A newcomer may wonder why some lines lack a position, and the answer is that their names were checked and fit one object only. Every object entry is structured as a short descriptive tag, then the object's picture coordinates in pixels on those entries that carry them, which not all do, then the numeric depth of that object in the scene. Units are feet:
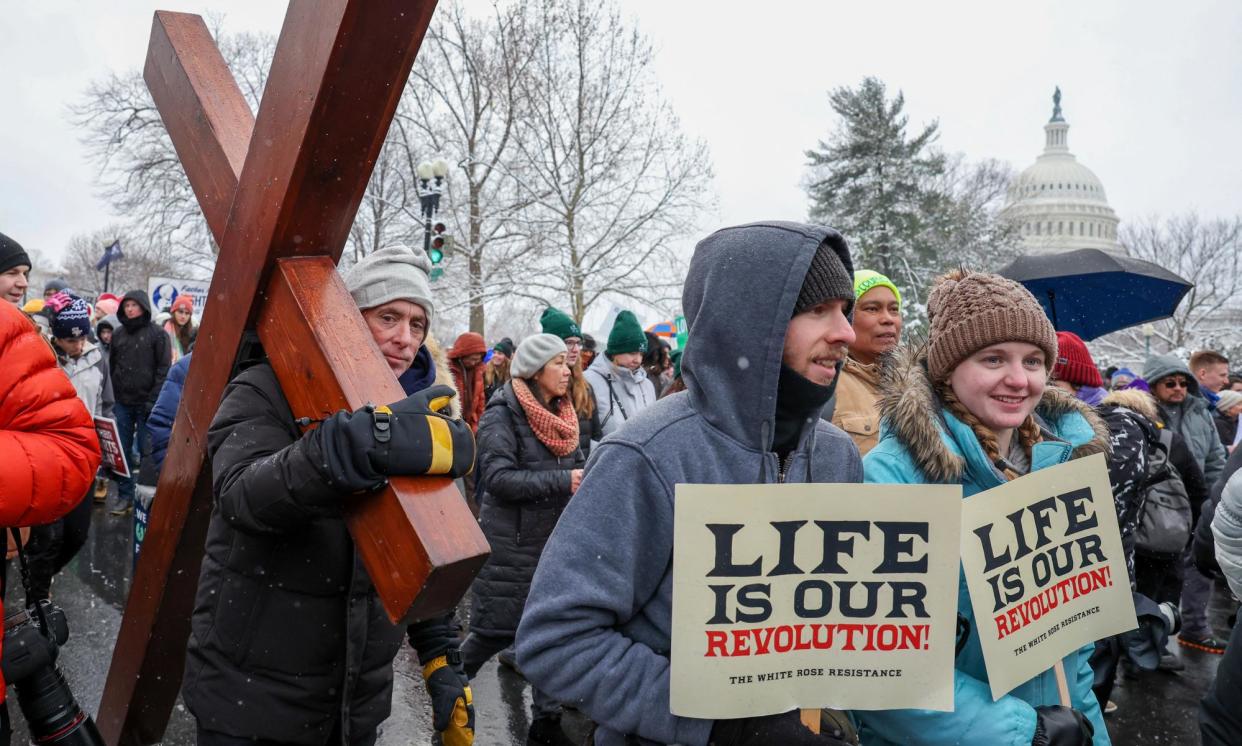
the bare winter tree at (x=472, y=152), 73.15
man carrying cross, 5.57
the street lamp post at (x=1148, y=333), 140.97
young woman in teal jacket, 6.54
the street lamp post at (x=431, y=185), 48.91
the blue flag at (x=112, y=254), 82.09
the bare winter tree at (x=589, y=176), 69.82
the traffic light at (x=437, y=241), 46.24
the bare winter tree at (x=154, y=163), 77.05
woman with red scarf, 13.91
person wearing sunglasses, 20.66
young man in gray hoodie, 4.97
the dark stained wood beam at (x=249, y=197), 5.19
